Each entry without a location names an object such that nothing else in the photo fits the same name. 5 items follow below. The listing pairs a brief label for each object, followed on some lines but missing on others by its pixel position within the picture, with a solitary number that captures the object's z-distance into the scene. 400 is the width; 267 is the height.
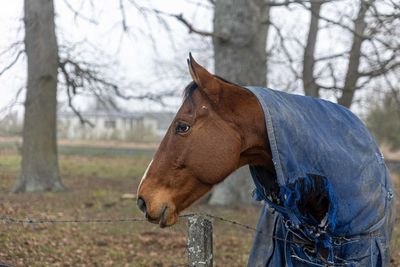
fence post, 3.49
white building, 45.81
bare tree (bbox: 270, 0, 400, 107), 10.89
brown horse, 2.44
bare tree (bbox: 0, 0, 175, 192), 14.12
